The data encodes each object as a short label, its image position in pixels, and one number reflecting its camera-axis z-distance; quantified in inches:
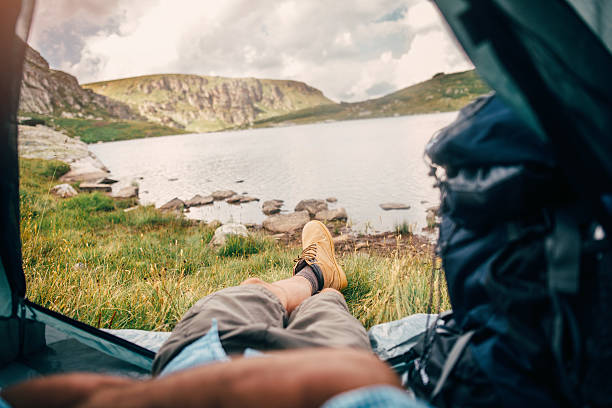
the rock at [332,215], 289.6
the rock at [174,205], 359.3
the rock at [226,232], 198.9
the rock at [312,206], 317.4
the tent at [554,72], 29.6
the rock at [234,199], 393.4
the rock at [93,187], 426.3
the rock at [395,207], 307.0
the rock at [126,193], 400.3
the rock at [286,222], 273.9
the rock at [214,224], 269.1
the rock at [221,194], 414.3
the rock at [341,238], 227.2
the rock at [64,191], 335.9
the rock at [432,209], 287.9
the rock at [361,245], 209.6
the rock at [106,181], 478.5
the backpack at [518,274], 30.4
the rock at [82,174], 483.6
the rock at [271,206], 333.7
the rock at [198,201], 392.2
